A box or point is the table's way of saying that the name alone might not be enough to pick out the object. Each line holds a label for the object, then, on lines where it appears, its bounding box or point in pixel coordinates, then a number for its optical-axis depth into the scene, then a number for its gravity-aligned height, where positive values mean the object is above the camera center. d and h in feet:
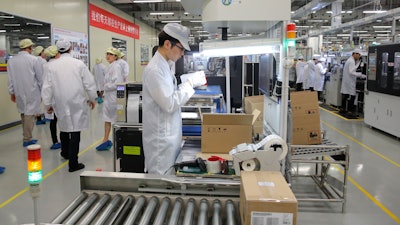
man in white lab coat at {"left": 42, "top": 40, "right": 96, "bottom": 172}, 11.87 -0.50
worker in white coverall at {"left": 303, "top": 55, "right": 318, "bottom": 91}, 31.11 +0.31
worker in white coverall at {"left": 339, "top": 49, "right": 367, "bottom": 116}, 23.79 +0.21
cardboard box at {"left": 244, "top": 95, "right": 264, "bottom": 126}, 9.64 -0.81
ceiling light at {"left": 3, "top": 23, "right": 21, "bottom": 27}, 19.67 +3.16
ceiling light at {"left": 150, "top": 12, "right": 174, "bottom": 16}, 41.89 +8.12
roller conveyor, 4.21 -1.68
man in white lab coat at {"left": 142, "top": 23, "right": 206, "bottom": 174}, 6.47 -0.42
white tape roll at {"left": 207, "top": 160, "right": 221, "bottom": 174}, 5.41 -1.41
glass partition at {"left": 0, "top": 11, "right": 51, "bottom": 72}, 19.31 +2.83
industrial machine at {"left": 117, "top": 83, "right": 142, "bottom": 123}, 10.65 -0.78
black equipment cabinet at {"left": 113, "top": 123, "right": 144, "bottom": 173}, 10.30 -2.11
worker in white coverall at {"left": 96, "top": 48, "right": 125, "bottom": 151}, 15.10 -0.89
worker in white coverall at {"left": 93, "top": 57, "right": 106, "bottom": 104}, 30.27 +0.45
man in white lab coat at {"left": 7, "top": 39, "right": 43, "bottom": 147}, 15.93 -0.34
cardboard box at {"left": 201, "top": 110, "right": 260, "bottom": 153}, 7.47 -1.27
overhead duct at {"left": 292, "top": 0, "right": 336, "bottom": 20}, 26.64 +6.12
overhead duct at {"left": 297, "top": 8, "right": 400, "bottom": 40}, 25.42 +5.09
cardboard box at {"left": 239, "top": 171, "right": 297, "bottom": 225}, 3.64 -1.36
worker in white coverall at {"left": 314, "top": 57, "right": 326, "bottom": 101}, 30.30 +0.21
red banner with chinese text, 32.35 +6.16
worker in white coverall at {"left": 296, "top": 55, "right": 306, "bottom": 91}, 34.15 +0.54
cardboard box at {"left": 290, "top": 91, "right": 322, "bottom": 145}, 9.47 -1.11
